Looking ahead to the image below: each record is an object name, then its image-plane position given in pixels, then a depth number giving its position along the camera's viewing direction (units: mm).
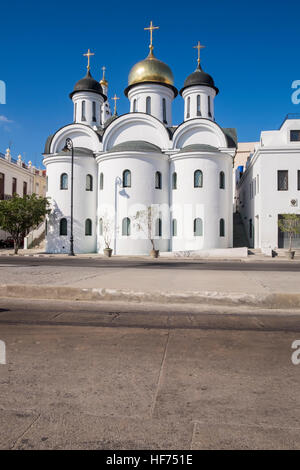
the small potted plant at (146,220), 28359
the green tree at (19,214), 28109
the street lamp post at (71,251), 26691
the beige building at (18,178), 41294
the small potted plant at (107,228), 29612
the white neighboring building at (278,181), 28359
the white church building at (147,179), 29156
